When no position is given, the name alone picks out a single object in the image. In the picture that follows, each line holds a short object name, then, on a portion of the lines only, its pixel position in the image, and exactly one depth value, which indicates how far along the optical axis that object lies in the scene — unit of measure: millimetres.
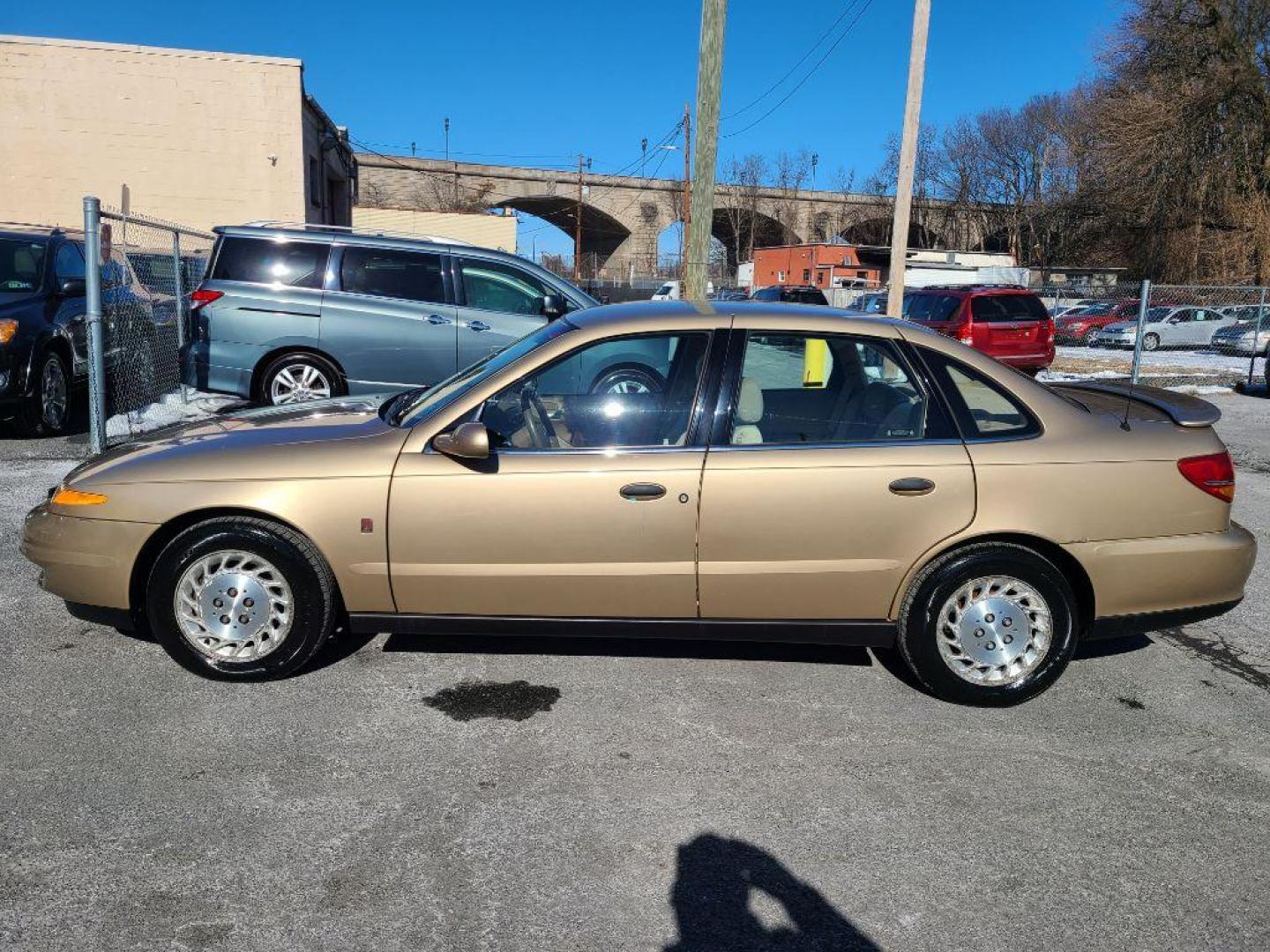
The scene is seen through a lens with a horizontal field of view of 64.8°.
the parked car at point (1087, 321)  31656
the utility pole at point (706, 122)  11523
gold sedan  3777
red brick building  47750
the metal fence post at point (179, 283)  10773
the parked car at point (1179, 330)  28047
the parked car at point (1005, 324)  17234
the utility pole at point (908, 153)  12680
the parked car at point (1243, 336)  24316
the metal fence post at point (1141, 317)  14484
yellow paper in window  4164
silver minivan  8812
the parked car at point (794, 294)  31422
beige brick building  26078
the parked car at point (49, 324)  8305
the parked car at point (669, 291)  35969
